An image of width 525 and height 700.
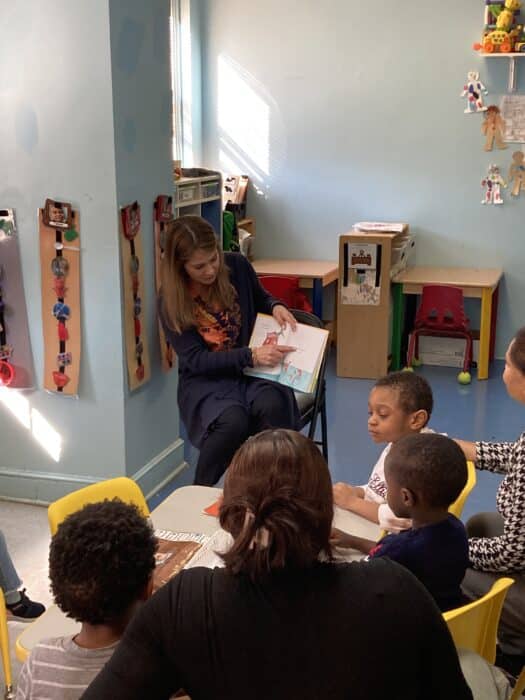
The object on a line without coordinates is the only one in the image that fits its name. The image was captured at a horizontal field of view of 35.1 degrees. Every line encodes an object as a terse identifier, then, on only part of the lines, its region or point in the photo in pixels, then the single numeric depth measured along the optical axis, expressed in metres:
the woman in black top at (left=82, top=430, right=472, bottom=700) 1.01
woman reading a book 2.97
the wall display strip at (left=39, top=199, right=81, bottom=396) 3.18
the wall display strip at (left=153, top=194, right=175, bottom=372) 3.44
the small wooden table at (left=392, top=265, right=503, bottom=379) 5.22
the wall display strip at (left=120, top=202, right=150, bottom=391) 3.19
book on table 1.66
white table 1.53
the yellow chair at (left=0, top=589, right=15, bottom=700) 1.68
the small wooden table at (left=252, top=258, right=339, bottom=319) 5.45
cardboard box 5.59
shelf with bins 4.82
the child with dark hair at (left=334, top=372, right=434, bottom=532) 2.10
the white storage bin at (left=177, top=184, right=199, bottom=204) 4.78
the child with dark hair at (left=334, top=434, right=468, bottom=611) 1.56
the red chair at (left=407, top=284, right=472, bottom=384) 5.32
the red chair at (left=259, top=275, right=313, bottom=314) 5.37
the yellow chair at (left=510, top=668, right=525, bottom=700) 1.73
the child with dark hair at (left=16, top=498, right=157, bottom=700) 1.26
